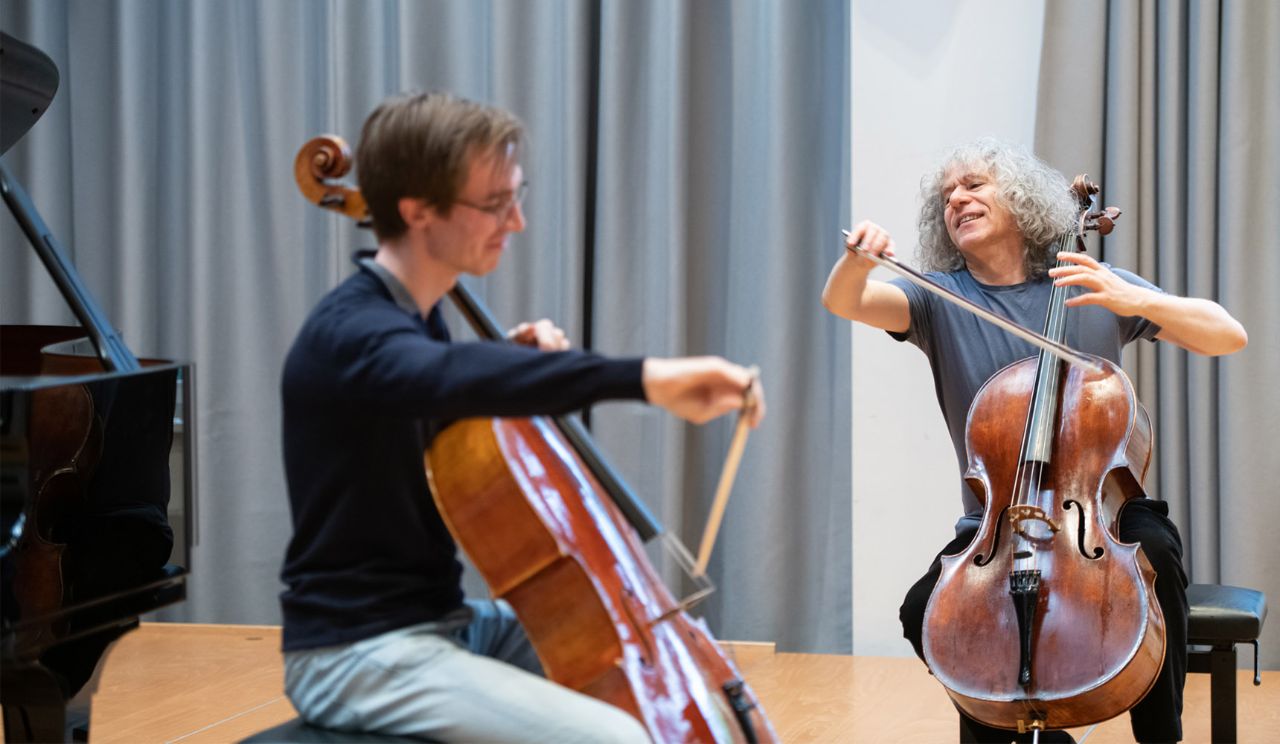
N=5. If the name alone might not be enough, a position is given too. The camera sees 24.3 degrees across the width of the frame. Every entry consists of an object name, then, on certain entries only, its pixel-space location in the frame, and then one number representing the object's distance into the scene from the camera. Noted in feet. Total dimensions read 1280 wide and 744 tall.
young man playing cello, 15.06
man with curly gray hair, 19.30
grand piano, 17.27
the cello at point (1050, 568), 17.90
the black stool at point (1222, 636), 19.04
